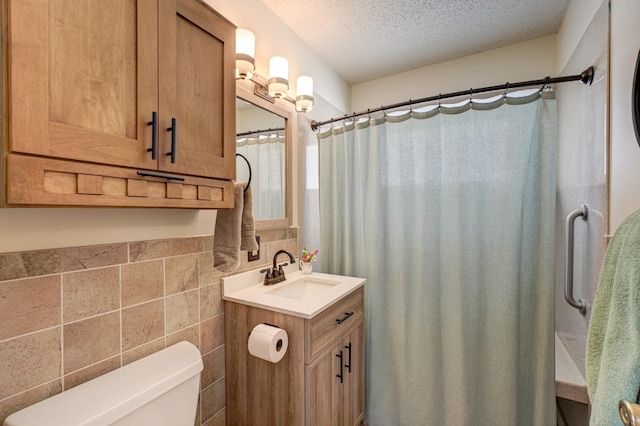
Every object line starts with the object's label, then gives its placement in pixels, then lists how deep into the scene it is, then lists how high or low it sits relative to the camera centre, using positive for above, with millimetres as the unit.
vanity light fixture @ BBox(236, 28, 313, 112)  1340 +738
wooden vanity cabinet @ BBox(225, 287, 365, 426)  1144 -733
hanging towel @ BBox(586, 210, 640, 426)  517 -253
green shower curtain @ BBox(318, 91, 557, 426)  1373 -251
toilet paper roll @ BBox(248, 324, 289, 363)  1082 -532
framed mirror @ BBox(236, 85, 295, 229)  1473 +336
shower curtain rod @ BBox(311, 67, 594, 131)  1232 +639
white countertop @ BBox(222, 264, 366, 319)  1181 -412
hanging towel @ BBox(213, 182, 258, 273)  1148 -102
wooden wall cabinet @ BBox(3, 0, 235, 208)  560 +279
